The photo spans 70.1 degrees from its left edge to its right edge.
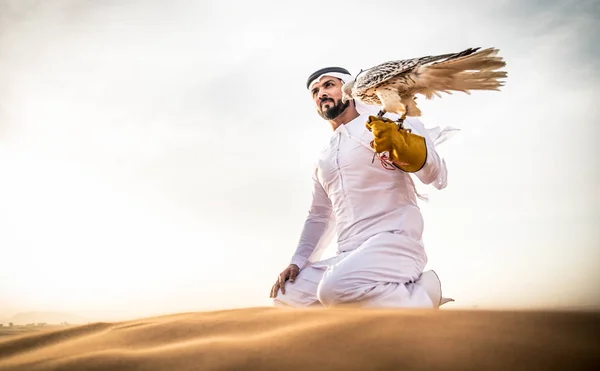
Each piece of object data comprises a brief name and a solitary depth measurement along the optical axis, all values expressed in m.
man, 2.24
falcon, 2.07
